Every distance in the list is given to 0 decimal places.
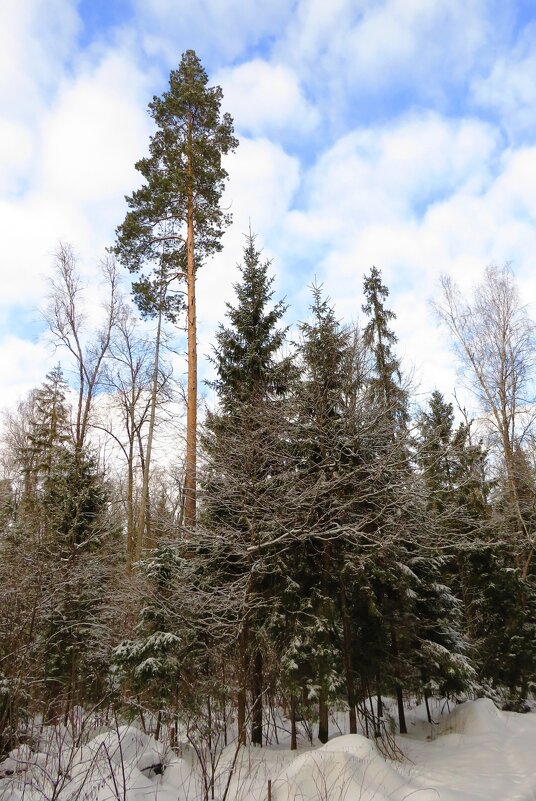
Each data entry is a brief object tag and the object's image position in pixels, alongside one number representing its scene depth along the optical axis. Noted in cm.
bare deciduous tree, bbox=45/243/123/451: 1716
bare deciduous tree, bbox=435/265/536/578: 1599
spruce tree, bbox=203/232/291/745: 853
